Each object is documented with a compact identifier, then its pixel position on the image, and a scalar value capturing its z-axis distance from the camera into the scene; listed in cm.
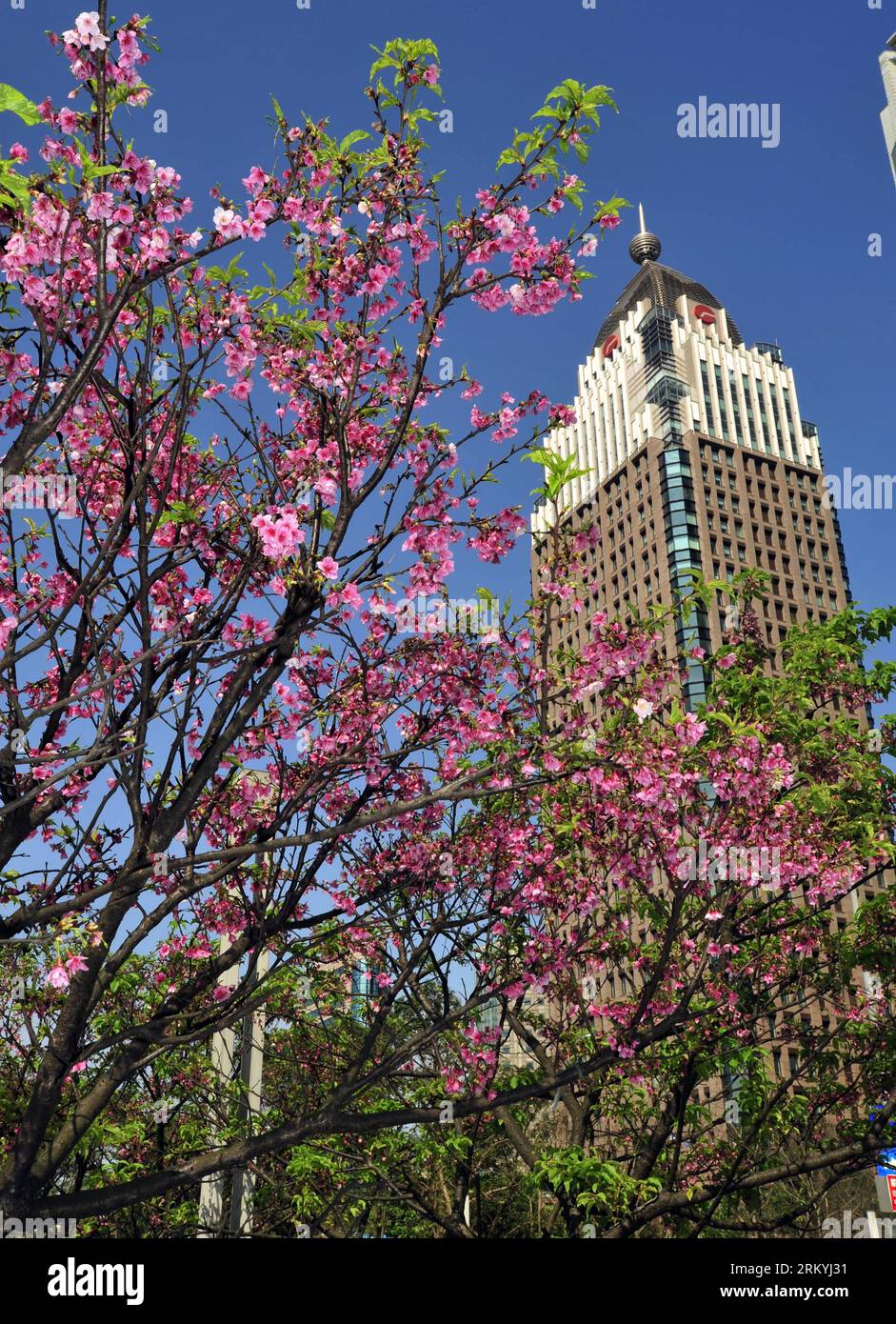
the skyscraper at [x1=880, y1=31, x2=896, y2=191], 9150
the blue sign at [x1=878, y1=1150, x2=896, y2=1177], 960
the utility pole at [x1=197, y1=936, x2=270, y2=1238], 1012
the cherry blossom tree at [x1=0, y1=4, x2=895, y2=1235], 555
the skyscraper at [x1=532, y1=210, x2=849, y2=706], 9244
